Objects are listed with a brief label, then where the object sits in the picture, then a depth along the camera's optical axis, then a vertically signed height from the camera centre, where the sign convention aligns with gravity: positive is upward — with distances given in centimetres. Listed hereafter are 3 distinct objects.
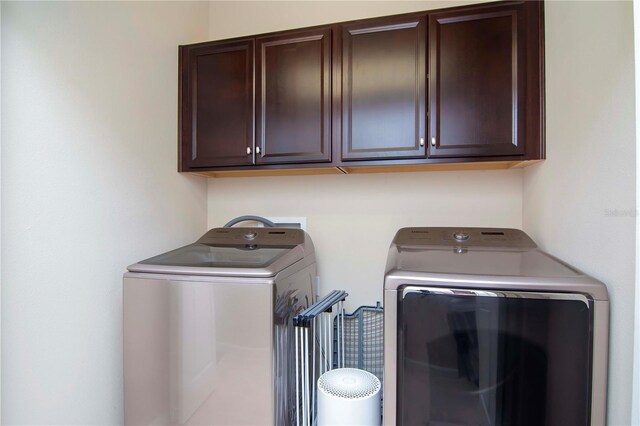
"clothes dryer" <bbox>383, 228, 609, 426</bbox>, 89 -41
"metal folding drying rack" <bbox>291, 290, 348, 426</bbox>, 124 -67
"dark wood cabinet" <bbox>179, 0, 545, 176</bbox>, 134 +56
